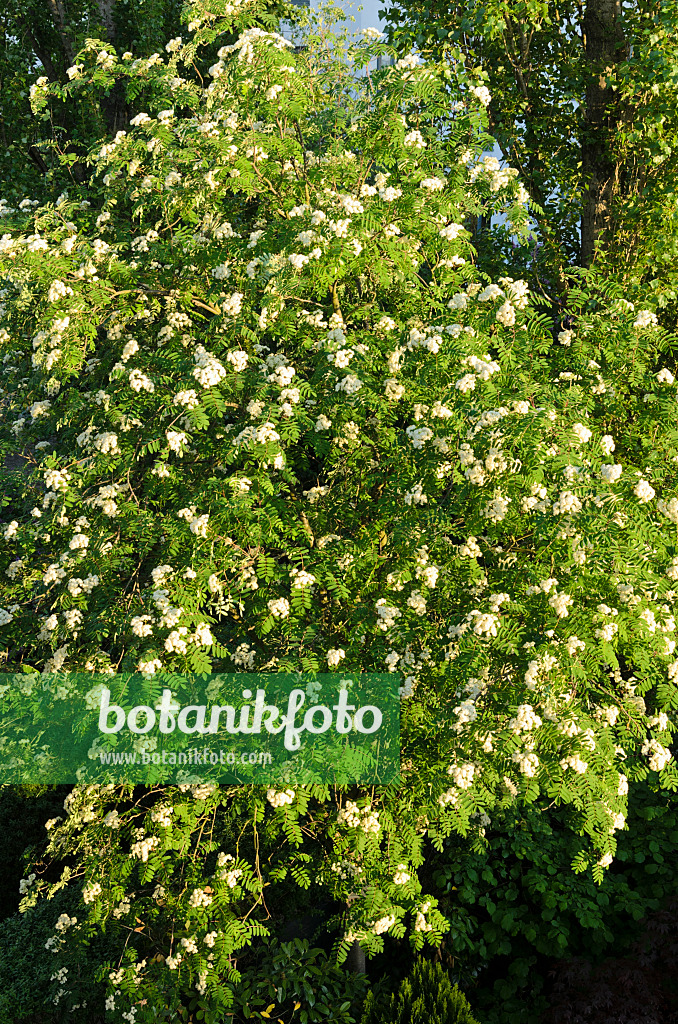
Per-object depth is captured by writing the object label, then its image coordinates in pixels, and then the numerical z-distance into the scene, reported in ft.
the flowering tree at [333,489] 16.24
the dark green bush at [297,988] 22.21
